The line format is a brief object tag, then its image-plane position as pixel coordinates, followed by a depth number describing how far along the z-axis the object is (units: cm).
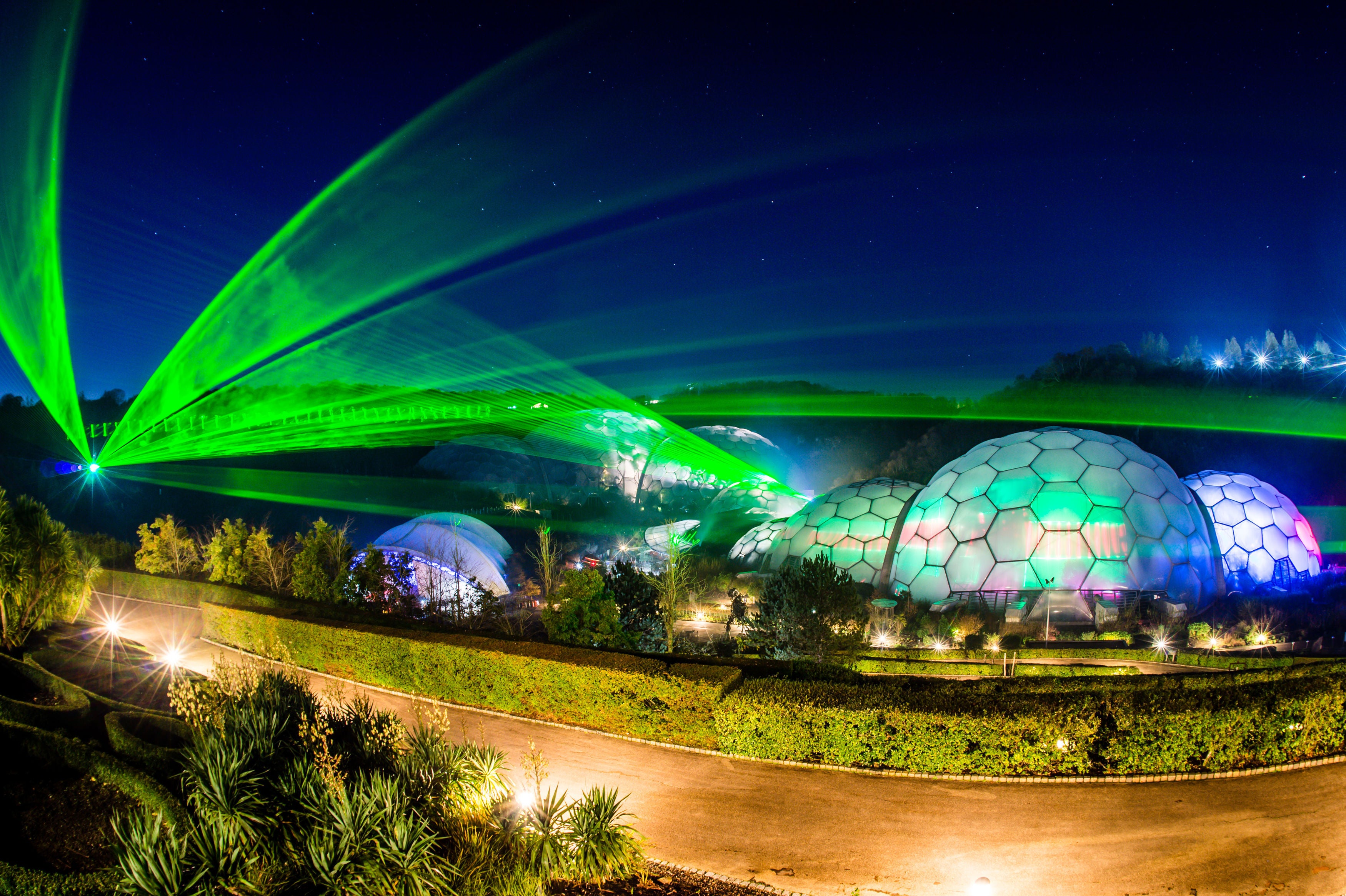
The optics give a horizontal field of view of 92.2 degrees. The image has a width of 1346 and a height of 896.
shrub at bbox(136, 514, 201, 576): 2352
